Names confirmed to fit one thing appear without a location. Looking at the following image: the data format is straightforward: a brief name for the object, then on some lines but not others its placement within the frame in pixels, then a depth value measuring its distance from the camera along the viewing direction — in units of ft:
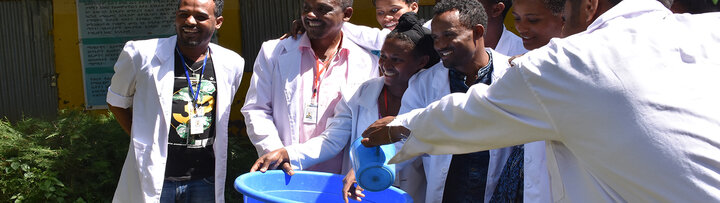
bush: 17.52
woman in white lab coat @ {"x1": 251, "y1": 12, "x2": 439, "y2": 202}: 10.75
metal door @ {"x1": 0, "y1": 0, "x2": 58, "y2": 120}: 22.57
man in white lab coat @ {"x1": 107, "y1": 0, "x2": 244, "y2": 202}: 12.28
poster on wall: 21.90
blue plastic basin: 10.03
